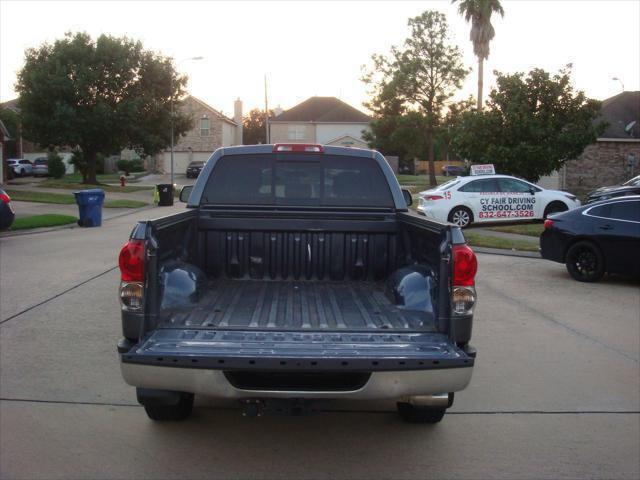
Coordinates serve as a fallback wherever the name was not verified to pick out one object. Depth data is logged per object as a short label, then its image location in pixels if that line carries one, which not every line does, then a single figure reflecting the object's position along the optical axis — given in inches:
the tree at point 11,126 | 2466.7
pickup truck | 160.1
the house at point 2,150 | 1648.5
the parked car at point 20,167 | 2130.9
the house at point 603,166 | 1509.6
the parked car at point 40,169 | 2177.7
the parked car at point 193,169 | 2410.1
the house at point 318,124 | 2888.8
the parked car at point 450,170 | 2751.0
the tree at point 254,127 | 3898.6
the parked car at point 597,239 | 436.5
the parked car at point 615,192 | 779.8
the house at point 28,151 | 2568.9
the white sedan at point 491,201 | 819.4
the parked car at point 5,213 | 633.0
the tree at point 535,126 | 1029.8
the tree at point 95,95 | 1515.7
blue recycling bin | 816.9
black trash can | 1238.3
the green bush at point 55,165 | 2039.9
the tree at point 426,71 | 1790.1
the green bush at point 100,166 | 2336.4
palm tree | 1621.6
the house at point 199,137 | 2822.3
